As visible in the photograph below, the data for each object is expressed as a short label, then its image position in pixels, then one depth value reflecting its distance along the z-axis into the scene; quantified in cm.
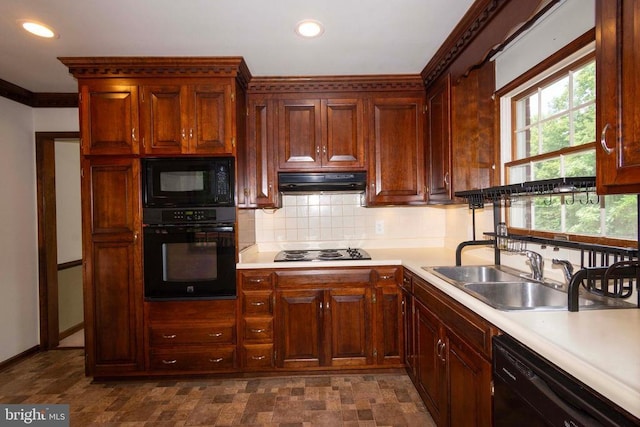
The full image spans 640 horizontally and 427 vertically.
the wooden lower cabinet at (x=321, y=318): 245
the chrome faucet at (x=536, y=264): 171
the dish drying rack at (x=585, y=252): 118
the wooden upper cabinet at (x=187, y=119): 239
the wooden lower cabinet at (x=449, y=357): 133
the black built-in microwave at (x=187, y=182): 239
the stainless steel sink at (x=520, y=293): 158
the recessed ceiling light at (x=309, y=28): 190
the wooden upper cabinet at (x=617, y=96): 92
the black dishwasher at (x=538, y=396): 79
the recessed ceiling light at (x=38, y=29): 188
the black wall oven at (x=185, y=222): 239
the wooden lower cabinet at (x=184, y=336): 241
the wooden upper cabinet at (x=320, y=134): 271
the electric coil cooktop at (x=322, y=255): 257
